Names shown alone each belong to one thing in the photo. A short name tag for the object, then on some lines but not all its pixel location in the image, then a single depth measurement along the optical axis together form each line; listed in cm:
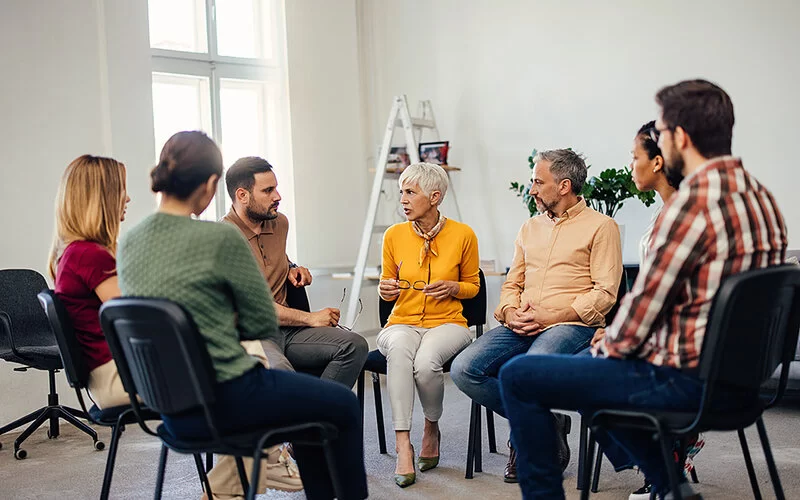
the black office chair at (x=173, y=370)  185
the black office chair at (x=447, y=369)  319
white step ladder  546
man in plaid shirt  189
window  532
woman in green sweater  190
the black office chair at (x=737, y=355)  186
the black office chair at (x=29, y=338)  399
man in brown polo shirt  316
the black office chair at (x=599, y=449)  264
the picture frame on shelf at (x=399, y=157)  562
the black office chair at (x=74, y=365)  245
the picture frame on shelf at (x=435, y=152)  556
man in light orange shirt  304
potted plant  455
